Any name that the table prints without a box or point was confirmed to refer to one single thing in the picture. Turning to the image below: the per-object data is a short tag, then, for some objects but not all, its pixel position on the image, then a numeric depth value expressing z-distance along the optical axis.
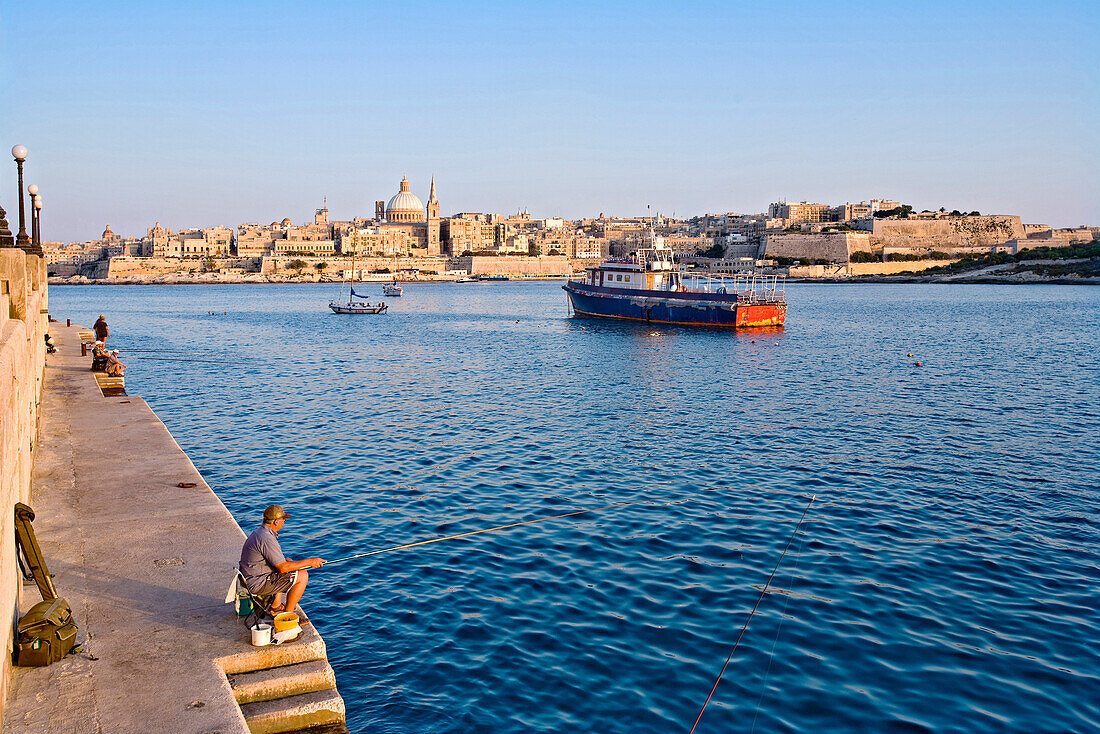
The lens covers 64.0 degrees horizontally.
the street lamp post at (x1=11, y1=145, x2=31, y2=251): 13.86
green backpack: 5.16
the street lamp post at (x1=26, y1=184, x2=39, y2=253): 20.03
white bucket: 5.58
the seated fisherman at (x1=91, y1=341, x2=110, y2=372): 19.06
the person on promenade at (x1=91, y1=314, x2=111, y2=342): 22.53
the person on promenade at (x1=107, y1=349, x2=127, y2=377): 17.84
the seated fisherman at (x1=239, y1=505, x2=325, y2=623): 5.79
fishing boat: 46.31
